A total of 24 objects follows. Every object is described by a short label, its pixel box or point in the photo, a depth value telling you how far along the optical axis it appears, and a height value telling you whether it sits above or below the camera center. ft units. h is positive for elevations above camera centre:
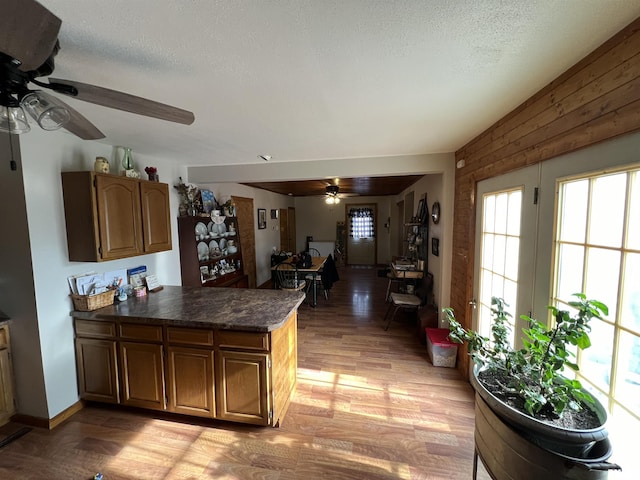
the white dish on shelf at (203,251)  12.26 -1.43
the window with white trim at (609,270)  3.36 -0.78
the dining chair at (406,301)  11.70 -3.76
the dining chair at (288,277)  14.53 -3.45
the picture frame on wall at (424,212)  12.89 +0.36
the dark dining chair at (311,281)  16.84 -4.18
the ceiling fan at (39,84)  2.21 +1.66
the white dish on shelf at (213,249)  13.05 -1.41
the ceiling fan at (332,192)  16.93 +1.90
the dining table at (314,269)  15.24 -2.90
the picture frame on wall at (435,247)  11.02 -1.23
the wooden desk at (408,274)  12.91 -2.74
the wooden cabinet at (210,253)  10.89 -1.56
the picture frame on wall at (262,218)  19.31 +0.22
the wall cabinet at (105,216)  6.56 +0.18
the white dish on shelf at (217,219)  12.45 +0.12
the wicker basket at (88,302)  6.85 -2.14
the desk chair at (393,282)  13.76 -3.86
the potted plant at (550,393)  3.09 -2.40
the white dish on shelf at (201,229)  12.07 -0.35
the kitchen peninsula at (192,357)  6.13 -3.43
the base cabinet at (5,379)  6.42 -3.97
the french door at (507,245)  5.43 -0.65
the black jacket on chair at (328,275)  16.38 -3.54
